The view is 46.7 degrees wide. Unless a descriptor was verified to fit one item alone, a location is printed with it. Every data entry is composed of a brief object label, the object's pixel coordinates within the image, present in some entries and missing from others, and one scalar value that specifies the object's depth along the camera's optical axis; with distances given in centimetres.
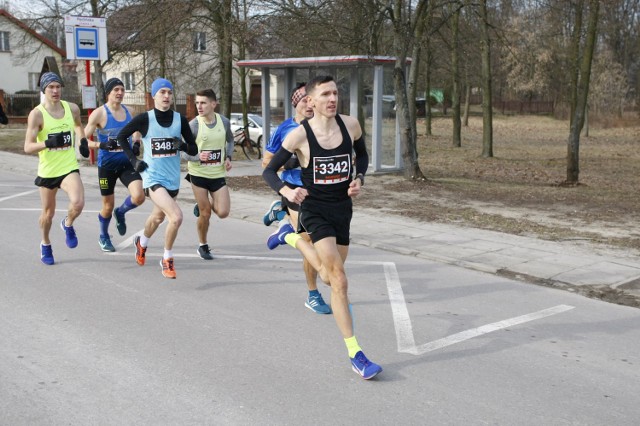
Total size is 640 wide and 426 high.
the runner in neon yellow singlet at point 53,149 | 765
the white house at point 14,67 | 5659
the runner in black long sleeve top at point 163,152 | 725
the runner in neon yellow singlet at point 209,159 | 786
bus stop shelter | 1730
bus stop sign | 1852
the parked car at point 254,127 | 2595
